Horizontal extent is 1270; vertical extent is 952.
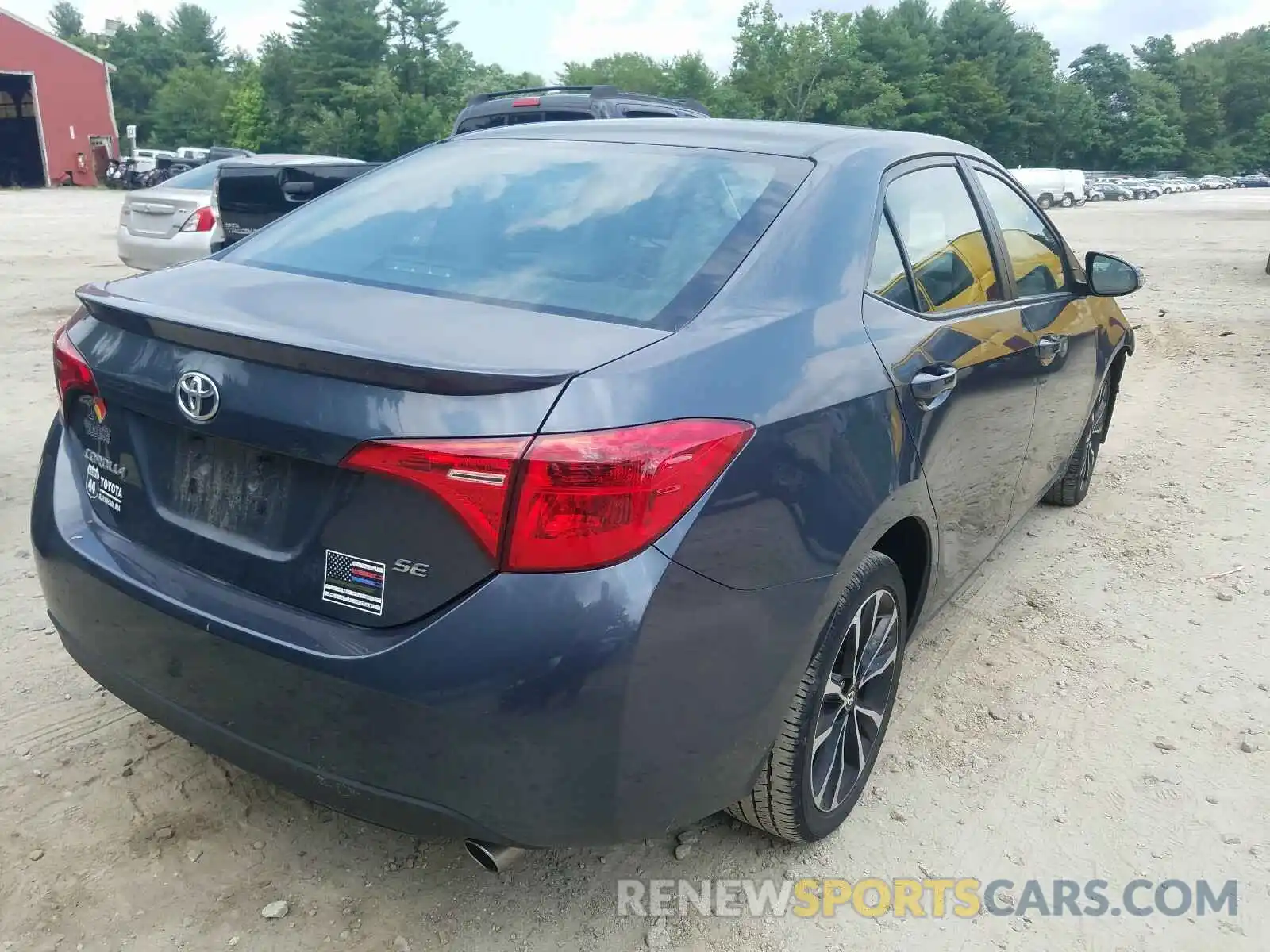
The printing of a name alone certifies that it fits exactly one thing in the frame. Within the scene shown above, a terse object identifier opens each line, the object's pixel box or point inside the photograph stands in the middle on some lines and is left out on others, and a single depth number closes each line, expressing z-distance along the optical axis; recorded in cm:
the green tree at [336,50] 5775
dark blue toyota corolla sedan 168
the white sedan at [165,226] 890
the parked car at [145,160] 3588
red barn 4028
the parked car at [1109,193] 5534
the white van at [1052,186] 4184
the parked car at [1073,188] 4388
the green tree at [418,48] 5959
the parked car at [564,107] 914
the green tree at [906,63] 6700
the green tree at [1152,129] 8275
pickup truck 632
